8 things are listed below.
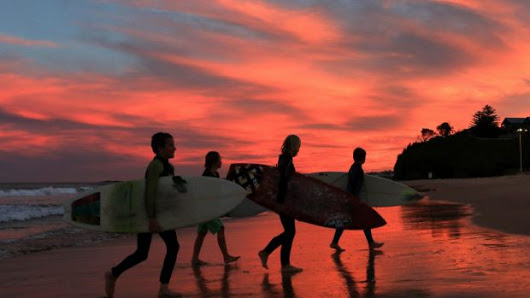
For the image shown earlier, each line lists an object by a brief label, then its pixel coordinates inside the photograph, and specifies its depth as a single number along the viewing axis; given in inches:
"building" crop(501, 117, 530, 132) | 4917.3
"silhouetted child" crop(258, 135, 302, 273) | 303.0
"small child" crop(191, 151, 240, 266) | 333.4
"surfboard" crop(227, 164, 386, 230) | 332.5
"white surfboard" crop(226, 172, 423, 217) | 426.3
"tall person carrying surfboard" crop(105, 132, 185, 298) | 242.5
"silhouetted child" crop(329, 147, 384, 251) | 379.9
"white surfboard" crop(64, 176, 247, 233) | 269.0
